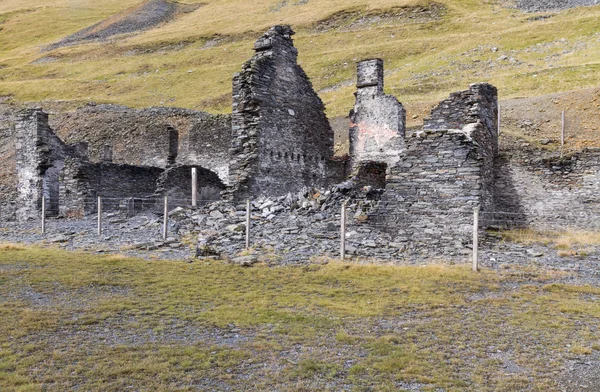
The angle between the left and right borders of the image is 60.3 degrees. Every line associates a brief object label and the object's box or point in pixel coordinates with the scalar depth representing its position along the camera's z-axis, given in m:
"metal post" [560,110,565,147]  27.32
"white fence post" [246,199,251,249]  15.68
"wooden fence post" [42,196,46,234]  21.57
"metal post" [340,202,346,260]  14.14
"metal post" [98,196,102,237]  19.58
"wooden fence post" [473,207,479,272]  12.37
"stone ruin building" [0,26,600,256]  15.27
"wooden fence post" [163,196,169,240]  17.71
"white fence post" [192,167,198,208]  22.94
